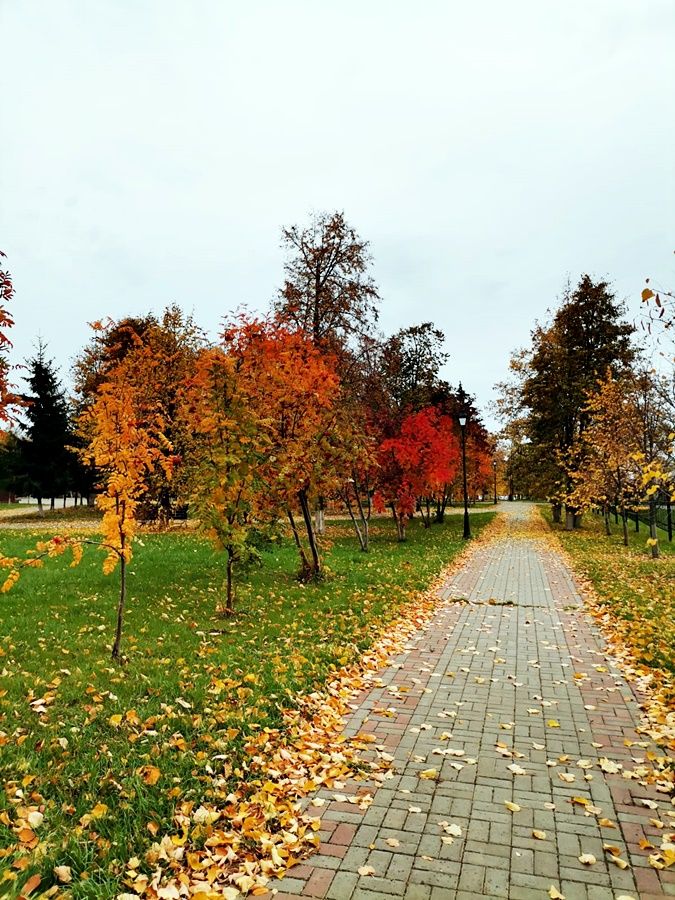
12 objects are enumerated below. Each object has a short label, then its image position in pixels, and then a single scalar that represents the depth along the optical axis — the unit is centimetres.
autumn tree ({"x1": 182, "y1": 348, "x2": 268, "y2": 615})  876
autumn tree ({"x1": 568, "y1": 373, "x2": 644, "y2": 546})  1794
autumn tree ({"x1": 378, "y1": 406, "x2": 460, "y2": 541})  2170
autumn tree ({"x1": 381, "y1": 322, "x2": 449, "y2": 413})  3203
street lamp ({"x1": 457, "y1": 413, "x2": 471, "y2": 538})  2392
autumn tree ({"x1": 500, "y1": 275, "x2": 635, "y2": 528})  2819
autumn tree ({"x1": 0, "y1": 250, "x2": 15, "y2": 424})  530
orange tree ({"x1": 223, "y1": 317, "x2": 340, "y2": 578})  1152
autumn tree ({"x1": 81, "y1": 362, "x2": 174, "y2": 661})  680
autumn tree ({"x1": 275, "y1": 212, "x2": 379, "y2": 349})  2388
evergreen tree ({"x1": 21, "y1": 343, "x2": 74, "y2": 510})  3562
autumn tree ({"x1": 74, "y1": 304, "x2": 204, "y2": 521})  2441
